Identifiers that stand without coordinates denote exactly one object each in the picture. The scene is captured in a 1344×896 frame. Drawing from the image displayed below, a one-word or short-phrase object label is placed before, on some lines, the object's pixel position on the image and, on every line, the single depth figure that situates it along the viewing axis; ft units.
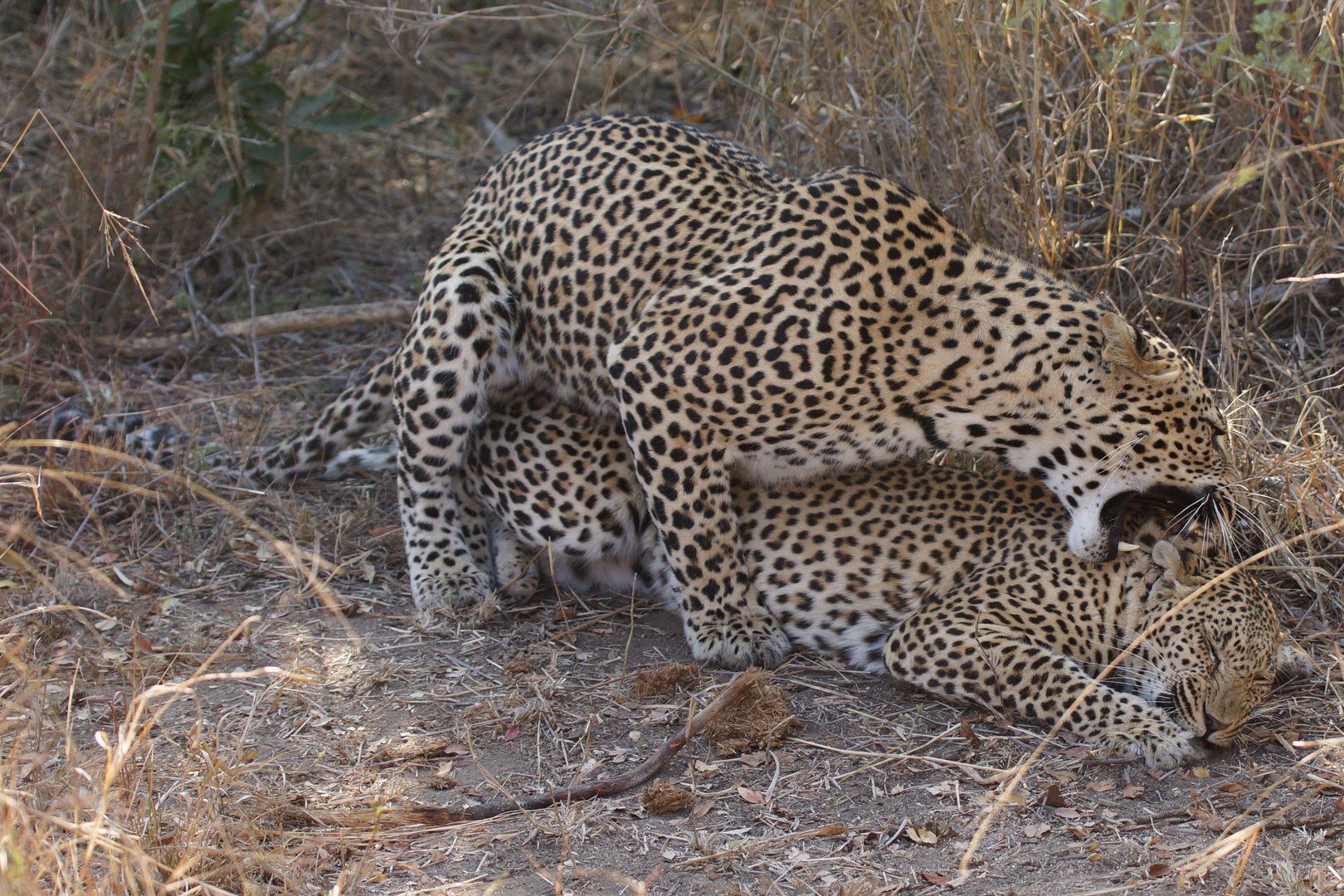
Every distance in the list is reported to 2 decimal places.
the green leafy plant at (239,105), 44.45
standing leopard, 28.48
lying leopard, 26.76
